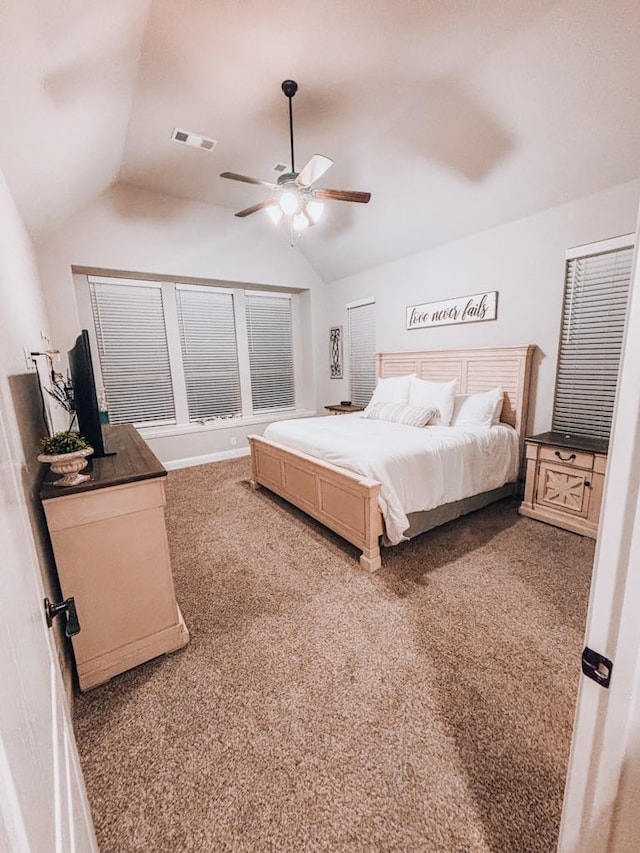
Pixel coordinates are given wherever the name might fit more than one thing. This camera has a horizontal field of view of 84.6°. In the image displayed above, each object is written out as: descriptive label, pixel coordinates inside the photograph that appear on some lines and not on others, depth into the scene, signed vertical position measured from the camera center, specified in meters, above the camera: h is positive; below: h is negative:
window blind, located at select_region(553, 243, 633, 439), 2.85 +0.07
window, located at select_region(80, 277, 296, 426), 4.30 +0.16
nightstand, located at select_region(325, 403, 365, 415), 5.13 -0.76
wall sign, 3.65 +0.47
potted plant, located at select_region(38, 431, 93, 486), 1.42 -0.35
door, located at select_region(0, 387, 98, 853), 0.34 -0.43
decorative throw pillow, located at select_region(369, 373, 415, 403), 4.04 -0.41
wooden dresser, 1.48 -0.88
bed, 2.41 -0.90
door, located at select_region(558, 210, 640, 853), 0.56 -0.53
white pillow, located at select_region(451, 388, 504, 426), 3.38 -0.55
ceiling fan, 2.35 +1.17
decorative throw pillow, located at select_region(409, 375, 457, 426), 3.54 -0.44
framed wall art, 5.61 +0.09
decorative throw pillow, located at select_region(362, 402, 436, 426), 3.49 -0.60
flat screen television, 1.72 -0.14
